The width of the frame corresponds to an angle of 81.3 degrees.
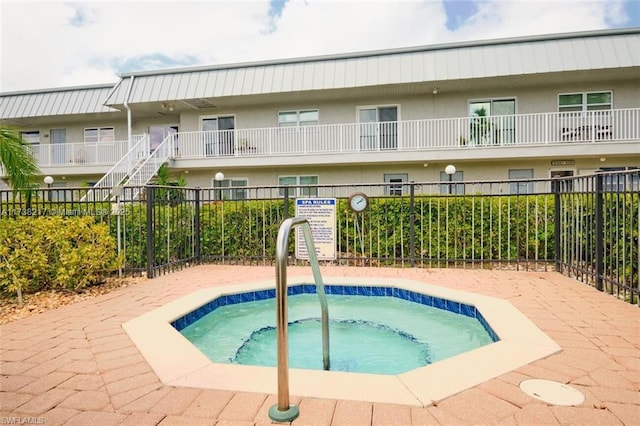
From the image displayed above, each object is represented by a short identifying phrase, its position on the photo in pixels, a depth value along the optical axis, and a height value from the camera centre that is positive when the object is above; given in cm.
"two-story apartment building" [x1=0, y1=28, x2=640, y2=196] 1326 +404
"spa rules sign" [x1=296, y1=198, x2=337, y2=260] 675 -15
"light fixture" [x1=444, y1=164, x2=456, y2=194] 1148 +123
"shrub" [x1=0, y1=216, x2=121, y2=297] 511 -51
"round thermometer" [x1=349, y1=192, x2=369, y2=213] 760 +18
